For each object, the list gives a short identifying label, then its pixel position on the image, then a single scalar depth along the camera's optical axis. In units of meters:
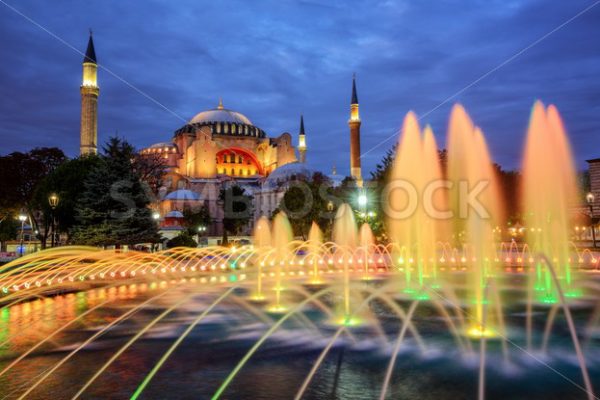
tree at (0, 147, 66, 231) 43.94
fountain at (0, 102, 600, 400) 5.18
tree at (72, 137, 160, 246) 23.56
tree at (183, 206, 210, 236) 54.45
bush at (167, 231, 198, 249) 33.69
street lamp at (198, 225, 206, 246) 51.92
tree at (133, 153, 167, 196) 42.67
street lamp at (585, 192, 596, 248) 23.41
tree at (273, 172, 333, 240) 40.06
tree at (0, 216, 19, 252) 45.38
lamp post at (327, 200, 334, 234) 26.79
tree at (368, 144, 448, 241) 27.28
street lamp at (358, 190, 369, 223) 27.19
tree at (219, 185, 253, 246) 57.31
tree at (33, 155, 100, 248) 27.69
